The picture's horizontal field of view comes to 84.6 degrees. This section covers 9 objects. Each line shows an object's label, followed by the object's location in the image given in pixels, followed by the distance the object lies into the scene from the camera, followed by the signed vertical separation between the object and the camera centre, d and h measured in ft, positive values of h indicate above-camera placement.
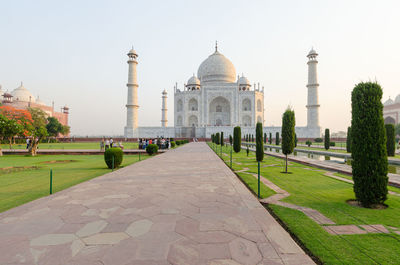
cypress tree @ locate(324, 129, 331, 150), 61.16 -0.99
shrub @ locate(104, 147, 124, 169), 27.45 -2.63
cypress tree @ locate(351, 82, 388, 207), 11.96 -0.46
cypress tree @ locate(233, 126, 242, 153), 51.75 -0.83
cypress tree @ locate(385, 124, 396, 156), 42.60 -0.36
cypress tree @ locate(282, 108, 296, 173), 26.22 +0.74
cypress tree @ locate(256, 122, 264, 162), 32.37 -1.52
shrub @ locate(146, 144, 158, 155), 47.47 -2.91
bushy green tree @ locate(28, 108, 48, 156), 116.42 +9.57
